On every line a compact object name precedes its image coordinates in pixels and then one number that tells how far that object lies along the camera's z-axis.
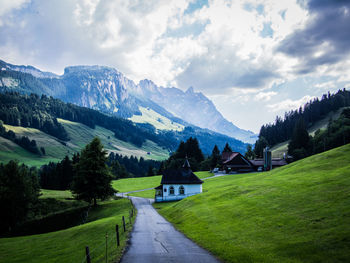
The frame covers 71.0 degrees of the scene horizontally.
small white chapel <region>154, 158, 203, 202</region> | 70.44
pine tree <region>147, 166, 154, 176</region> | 153.75
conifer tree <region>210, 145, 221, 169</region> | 133.07
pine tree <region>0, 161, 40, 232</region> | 57.28
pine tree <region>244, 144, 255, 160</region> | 154.55
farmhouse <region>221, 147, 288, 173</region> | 115.56
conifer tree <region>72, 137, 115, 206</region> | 58.19
